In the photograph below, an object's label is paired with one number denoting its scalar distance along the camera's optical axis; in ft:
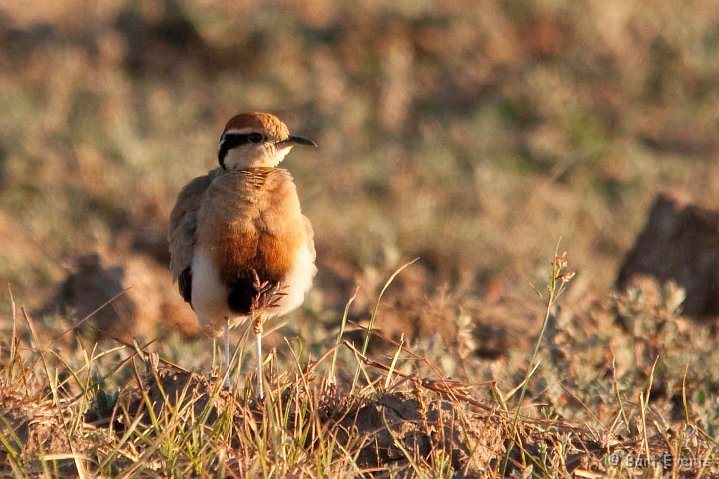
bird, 31.50
